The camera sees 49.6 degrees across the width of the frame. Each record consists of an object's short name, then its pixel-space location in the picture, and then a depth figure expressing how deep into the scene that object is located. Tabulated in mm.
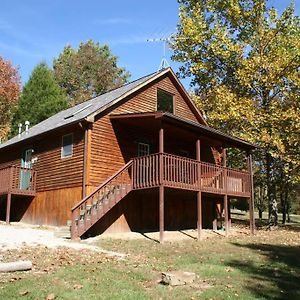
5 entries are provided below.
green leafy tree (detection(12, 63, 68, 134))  32886
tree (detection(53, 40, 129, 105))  41365
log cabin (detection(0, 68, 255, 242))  13596
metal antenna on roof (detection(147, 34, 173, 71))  18644
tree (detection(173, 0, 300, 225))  19506
